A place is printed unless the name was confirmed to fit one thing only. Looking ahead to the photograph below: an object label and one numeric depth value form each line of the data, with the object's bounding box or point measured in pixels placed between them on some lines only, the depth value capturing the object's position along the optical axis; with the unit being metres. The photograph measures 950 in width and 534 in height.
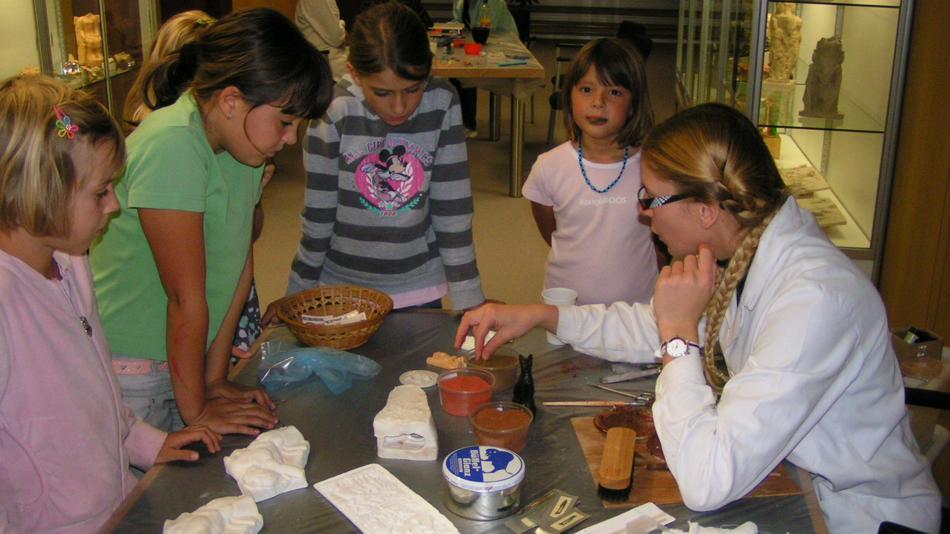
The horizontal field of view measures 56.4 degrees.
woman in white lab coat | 1.43
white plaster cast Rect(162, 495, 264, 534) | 1.31
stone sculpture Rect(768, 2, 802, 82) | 3.68
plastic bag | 1.85
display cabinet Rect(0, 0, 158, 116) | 3.87
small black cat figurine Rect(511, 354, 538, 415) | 1.73
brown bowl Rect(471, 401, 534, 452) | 1.55
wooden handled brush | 1.43
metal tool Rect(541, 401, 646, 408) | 1.75
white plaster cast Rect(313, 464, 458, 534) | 1.36
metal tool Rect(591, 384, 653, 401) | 1.79
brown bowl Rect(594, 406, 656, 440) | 1.63
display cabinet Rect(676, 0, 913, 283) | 3.58
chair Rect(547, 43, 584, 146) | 6.84
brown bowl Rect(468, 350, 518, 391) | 1.81
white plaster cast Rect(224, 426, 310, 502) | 1.43
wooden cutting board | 1.45
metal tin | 1.37
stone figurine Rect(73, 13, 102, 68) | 4.40
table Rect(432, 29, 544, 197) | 5.82
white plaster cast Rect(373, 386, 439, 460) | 1.55
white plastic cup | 2.11
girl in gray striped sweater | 2.44
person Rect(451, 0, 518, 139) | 7.43
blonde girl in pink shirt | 1.44
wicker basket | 2.00
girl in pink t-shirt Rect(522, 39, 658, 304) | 2.71
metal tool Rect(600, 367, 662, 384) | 1.88
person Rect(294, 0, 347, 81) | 6.84
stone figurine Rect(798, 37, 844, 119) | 3.77
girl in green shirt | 1.73
